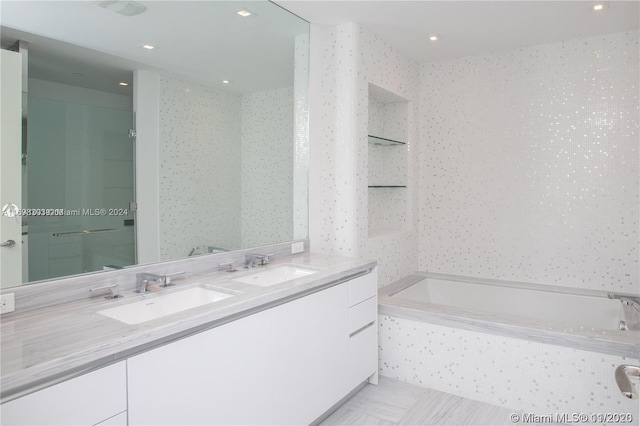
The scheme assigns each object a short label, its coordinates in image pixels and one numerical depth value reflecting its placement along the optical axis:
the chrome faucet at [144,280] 1.92
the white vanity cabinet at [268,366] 1.45
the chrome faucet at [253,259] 2.57
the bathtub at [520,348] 2.30
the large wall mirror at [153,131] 1.68
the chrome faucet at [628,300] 2.89
